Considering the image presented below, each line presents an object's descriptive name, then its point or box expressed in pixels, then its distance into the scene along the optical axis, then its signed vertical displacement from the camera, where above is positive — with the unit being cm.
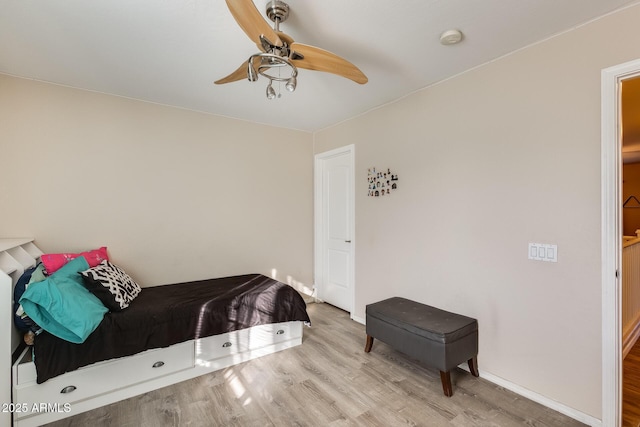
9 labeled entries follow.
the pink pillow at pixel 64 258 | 232 -38
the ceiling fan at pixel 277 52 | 136 +90
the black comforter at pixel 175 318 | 185 -85
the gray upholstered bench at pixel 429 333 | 207 -97
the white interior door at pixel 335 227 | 374 -23
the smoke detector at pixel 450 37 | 186 +115
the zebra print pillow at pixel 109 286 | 212 -56
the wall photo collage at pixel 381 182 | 306 +32
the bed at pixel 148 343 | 183 -99
